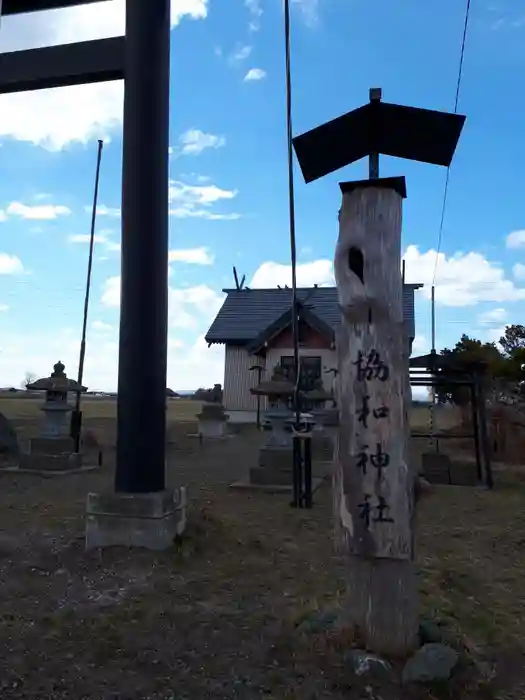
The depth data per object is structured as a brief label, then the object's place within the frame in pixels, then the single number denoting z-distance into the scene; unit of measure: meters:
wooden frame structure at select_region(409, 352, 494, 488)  9.48
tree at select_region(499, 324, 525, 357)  20.69
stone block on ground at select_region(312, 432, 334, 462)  13.87
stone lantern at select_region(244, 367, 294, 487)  9.62
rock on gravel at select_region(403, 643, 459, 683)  3.13
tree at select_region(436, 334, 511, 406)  9.70
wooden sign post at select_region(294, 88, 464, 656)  3.41
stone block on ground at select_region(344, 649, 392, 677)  3.21
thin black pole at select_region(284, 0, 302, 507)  6.53
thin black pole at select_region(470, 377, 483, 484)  9.62
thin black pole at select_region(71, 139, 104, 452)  13.02
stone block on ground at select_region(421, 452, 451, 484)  10.08
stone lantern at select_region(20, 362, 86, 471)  12.34
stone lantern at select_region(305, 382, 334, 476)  12.52
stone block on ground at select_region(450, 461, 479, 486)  9.93
